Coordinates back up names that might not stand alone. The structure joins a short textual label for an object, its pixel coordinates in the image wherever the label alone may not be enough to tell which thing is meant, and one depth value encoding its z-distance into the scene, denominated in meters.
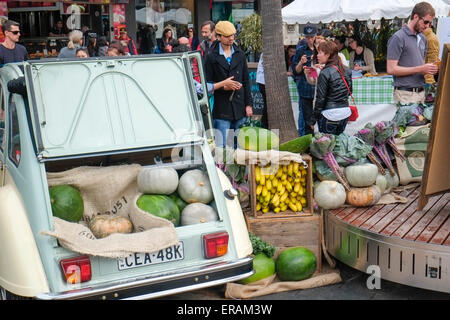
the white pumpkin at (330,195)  5.55
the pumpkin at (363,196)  5.67
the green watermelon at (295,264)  5.27
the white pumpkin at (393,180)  6.07
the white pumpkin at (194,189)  4.75
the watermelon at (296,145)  5.62
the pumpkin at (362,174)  5.68
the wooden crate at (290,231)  5.47
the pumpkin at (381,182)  5.86
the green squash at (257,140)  5.53
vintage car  4.09
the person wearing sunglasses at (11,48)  9.39
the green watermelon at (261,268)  5.21
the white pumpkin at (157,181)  4.68
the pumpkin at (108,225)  4.44
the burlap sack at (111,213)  4.11
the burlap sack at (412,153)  6.28
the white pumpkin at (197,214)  4.60
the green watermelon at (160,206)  4.55
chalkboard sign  11.47
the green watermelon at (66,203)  4.48
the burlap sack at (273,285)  5.08
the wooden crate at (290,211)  5.46
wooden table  4.86
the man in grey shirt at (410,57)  7.29
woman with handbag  6.93
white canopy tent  11.06
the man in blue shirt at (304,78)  9.59
